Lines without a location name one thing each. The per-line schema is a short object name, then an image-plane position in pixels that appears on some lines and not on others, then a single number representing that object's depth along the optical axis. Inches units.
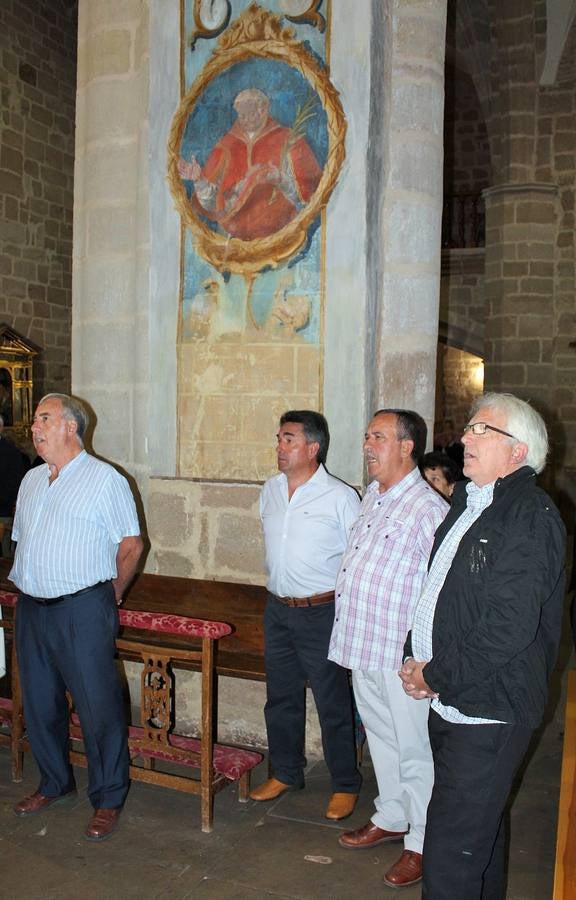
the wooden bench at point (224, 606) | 159.3
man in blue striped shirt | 134.1
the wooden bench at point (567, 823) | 90.9
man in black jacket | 90.1
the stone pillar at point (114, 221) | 190.2
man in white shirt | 142.0
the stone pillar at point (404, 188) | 170.6
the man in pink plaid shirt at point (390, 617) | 122.9
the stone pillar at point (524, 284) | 421.4
